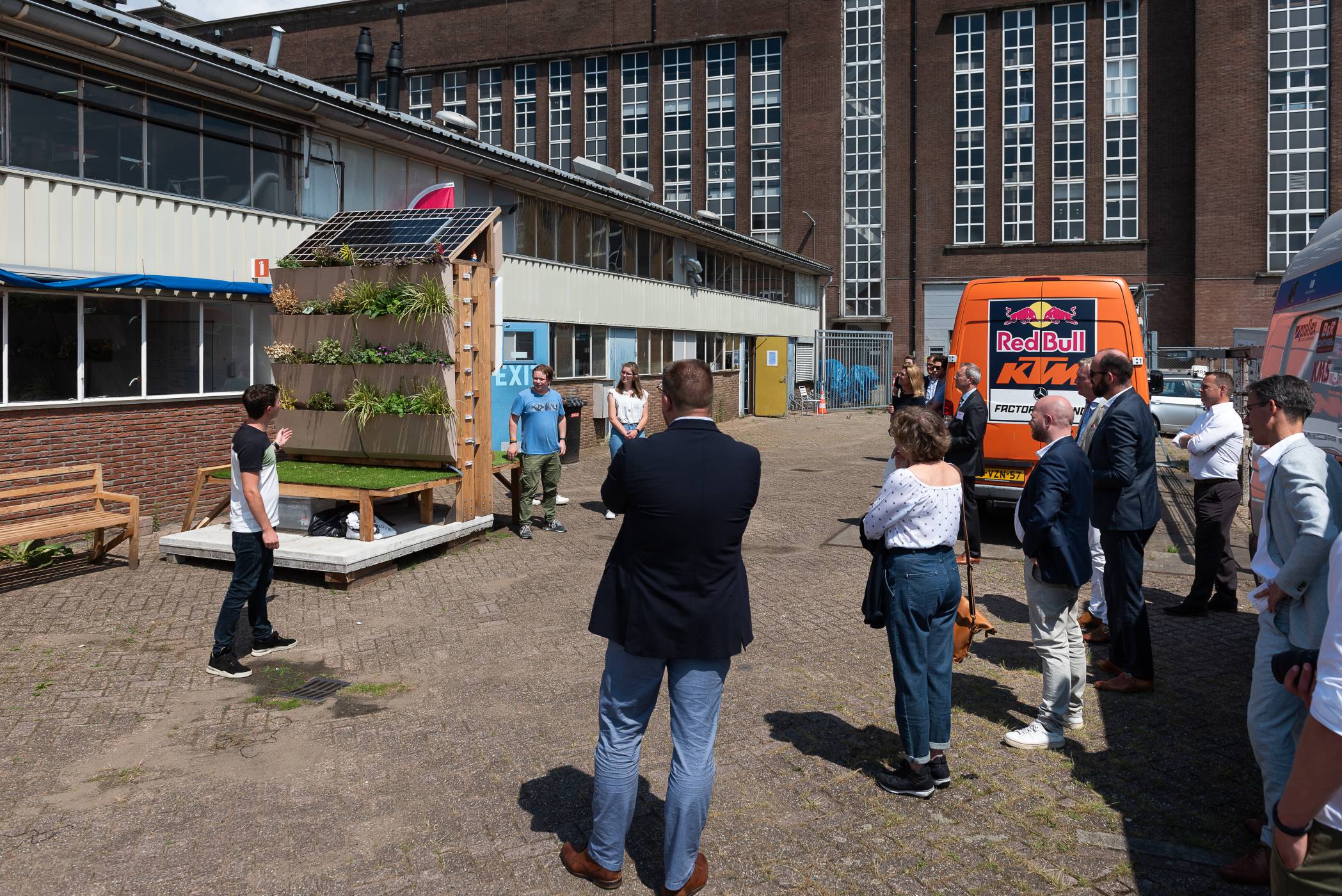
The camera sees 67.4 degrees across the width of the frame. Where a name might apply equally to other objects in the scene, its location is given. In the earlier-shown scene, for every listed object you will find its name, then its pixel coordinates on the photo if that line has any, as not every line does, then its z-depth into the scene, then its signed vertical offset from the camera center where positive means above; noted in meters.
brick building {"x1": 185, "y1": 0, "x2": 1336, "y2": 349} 38.75 +11.76
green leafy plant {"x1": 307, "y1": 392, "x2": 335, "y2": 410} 10.37 +0.11
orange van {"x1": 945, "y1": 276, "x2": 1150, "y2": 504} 10.54 +0.70
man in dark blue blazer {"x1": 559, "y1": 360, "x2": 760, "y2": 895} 3.53 -0.69
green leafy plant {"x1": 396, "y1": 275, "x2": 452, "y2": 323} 9.73 +1.09
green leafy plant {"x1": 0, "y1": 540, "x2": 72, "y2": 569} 8.96 -1.26
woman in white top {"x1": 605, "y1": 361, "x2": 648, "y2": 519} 11.73 +0.04
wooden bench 8.47 -0.92
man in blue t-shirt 11.12 -0.27
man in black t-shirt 6.23 -0.66
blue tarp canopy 9.66 +1.40
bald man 4.97 -0.76
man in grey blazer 3.64 -0.65
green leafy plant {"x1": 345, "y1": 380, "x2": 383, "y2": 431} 9.95 +0.10
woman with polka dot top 4.42 -0.75
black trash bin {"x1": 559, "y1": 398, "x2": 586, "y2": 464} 18.17 -0.36
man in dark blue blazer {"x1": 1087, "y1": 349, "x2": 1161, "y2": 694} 5.87 -0.59
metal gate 37.59 +1.68
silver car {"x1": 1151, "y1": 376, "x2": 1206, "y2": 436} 23.53 +0.06
